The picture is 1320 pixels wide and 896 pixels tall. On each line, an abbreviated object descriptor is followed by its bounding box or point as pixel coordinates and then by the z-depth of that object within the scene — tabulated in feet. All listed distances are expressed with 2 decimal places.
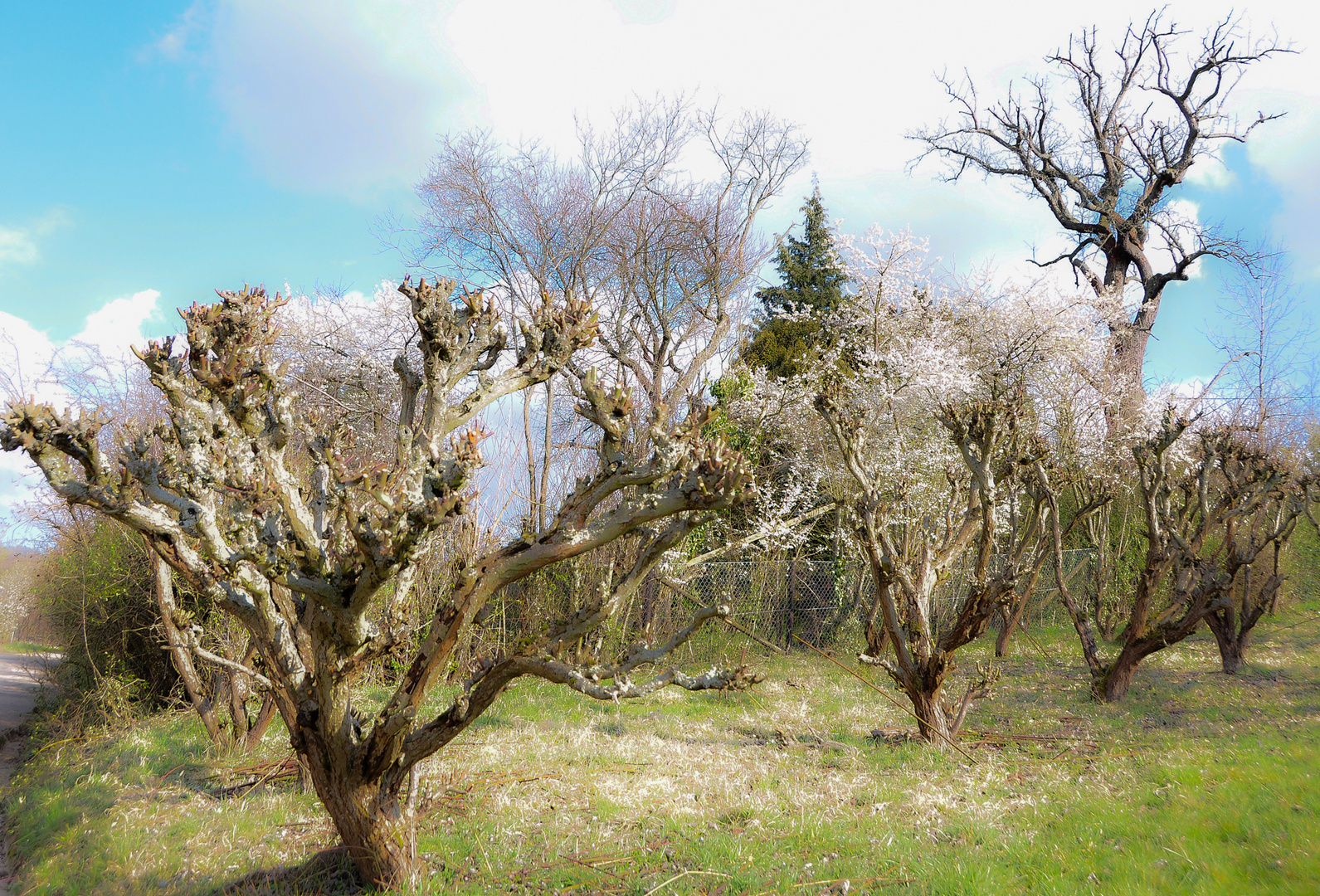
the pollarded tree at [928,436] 23.70
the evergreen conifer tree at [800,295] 69.72
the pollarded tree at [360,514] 11.85
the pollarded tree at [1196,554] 29.43
